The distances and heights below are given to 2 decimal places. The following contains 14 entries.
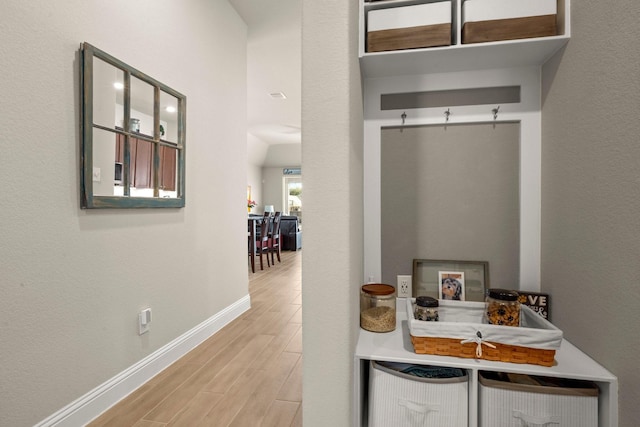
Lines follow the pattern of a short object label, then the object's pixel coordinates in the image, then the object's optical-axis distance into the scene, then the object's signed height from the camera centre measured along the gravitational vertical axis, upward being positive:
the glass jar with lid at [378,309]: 1.36 -0.40
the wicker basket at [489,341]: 1.07 -0.43
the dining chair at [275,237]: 6.58 -0.52
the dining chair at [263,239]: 6.02 -0.52
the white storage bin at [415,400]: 1.11 -0.63
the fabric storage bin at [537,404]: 1.03 -0.60
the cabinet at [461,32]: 1.26 +0.70
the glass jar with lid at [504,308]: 1.22 -0.35
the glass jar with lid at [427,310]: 1.28 -0.37
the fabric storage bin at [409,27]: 1.33 +0.74
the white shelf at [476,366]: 1.00 -0.50
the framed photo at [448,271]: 1.50 -0.29
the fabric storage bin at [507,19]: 1.25 +0.73
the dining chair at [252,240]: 5.70 -0.50
